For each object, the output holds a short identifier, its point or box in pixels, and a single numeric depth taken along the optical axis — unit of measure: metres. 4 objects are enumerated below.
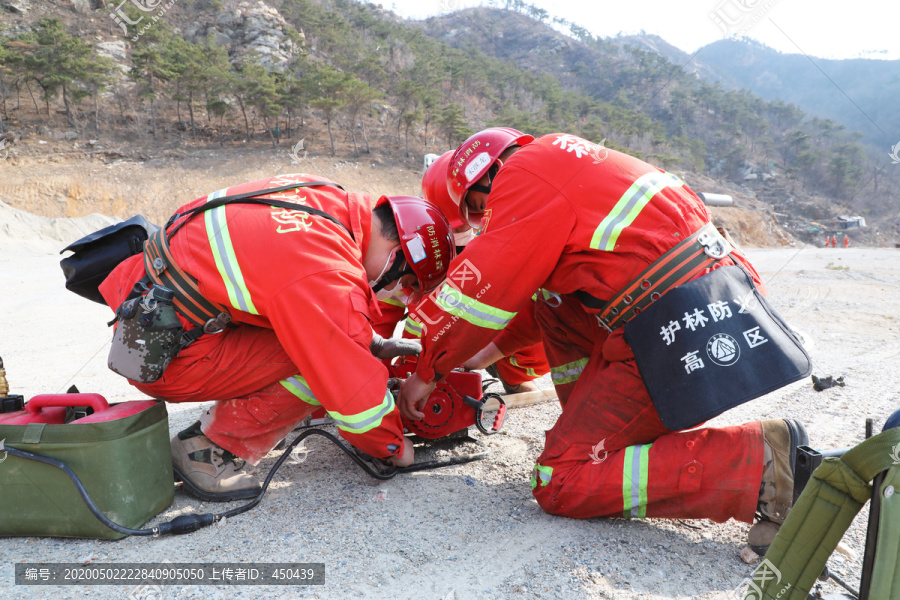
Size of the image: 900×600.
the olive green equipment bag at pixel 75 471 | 2.02
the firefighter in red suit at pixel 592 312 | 2.11
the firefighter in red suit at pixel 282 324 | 2.21
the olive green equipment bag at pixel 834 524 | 1.04
